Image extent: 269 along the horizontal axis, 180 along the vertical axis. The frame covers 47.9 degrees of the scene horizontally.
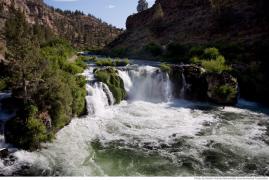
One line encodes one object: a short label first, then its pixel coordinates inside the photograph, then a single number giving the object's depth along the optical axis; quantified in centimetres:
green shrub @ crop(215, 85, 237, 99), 3178
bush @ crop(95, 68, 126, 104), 2970
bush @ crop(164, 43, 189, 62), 5409
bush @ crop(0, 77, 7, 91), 2379
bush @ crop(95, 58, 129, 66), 4172
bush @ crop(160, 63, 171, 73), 3484
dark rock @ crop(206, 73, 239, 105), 3186
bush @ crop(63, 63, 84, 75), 2977
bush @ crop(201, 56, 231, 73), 3556
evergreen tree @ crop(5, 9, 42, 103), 1798
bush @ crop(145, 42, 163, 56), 5984
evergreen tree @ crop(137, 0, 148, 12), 12244
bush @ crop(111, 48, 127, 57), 7231
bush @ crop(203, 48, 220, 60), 4278
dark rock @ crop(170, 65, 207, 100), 3356
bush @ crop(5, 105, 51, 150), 1744
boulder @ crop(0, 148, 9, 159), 1656
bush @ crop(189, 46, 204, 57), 4804
